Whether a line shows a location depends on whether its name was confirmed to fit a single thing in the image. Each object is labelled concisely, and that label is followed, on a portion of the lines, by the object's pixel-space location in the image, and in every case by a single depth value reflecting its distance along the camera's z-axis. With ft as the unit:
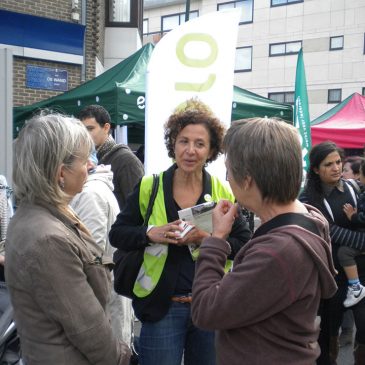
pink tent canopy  34.32
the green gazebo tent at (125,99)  19.82
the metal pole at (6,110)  9.55
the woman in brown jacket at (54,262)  4.87
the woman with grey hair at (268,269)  4.29
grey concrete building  86.22
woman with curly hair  7.10
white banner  13.55
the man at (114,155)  13.08
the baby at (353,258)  11.42
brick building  31.40
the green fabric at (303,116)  23.45
